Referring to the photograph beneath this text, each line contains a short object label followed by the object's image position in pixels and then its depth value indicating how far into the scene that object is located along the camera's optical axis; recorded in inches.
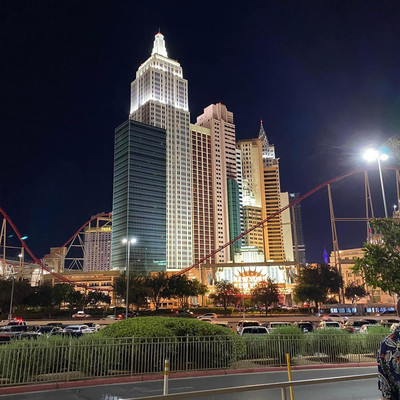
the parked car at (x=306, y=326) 1216.7
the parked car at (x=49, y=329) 1167.0
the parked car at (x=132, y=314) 2597.0
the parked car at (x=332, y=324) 1255.5
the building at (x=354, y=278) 4430.4
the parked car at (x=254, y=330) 987.9
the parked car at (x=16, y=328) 1274.6
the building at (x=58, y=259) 5852.4
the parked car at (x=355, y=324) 1291.3
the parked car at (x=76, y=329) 1217.9
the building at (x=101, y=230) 7321.9
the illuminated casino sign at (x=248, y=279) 4306.1
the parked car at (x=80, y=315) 2754.4
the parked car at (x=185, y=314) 2596.0
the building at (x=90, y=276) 5206.7
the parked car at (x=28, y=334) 988.1
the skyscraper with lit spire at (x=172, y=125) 6717.5
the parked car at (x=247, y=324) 1230.9
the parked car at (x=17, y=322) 1700.3
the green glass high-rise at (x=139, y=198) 5885.8
